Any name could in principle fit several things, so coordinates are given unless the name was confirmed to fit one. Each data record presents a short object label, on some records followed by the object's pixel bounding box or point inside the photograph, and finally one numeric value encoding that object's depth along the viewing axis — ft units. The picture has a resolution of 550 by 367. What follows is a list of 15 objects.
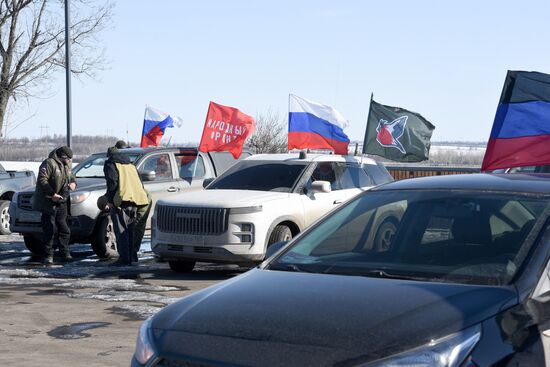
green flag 51.11
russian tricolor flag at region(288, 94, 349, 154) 55.36
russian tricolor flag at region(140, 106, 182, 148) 72.43
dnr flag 33.06
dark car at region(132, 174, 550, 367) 12.82
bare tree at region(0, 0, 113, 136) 89.92
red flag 57.62
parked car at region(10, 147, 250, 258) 49.65
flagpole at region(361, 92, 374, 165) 52.03
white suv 41.19
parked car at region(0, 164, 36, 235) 65.31
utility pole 71.26
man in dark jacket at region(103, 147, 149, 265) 46.06
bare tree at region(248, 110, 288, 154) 139.03
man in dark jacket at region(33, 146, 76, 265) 47.65
